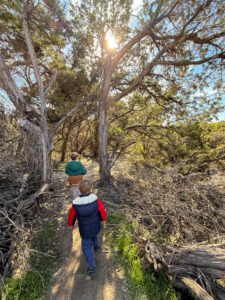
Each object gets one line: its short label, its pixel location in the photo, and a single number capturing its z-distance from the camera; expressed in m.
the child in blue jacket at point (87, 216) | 2.13
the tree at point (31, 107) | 3.55
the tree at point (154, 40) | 4.07
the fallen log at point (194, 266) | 2.08
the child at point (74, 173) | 3.60
